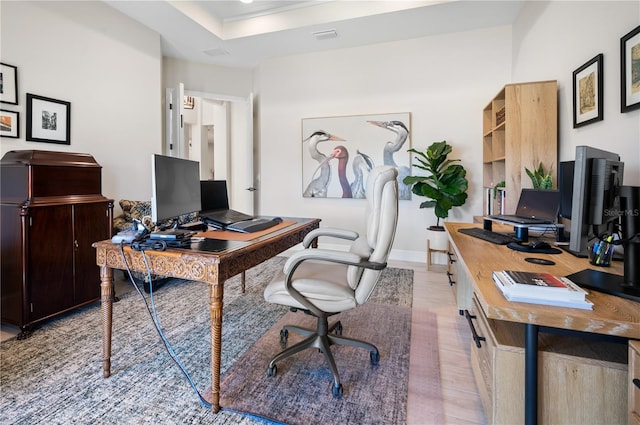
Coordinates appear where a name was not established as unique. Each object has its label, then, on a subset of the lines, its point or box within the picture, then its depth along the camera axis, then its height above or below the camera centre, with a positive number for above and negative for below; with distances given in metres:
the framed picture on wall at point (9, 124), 2.42 +0.67
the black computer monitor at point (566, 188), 1.55 +0.09
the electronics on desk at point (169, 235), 1.47 -0.14
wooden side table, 3.51 -0.54
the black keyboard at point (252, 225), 1.87 -0.12
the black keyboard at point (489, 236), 1.69 -0.18
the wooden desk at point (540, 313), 0.77 -0.29
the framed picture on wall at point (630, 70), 1.50 +0.68
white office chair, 1.47 -0.37
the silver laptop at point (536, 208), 1.78 -0.02
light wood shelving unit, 2.41 +0.60
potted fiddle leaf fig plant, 3.42 +0.25
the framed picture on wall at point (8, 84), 2.41 +0.99
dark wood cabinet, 2.07 -0.21
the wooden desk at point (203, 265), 1.32 -0.27
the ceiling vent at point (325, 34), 3.69 +2.11
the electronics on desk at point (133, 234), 1.45 -0.14
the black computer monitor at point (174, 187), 1.51 +0.11
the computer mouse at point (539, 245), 1.53 -0.21
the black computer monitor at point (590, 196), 0.95 +0.03
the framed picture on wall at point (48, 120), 2.61 +0.78
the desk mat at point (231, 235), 1.67 -0.17
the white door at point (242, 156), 4.59 +0.83
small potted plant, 2.20 +0.20
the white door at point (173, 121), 4.05 +1.14
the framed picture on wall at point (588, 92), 1.82 +0.72
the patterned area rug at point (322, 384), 1.37 -0.92
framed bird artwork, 4.00 +0.75
